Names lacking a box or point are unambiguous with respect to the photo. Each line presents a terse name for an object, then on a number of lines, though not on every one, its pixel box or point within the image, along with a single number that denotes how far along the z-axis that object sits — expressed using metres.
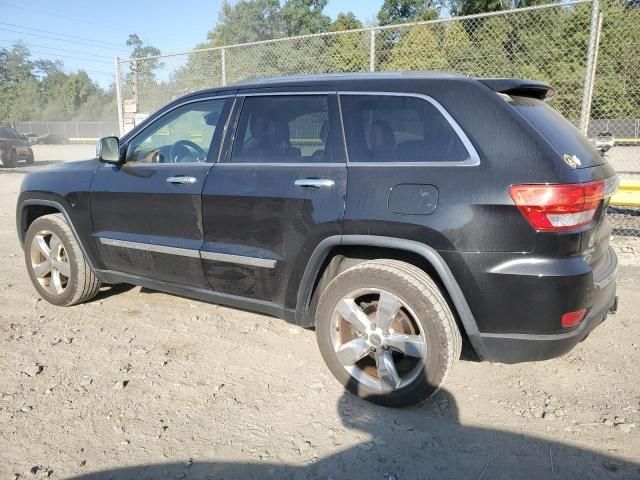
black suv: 2.47
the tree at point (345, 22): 47.37
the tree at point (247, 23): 56.84
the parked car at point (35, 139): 34.63
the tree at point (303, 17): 56.16
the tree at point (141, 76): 10.36
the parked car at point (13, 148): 17.52
